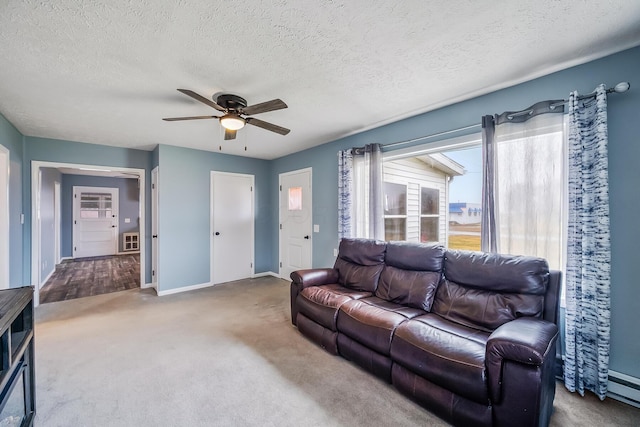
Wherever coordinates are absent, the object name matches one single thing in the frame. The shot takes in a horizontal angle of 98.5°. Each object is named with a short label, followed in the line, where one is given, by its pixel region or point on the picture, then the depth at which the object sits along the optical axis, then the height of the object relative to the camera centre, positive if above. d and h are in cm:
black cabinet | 134 -79
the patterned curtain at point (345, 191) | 380 +28
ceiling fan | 224 +86
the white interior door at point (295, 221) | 479 -19
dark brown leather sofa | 150 -85
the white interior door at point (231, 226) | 501 -29
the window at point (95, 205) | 761 +18
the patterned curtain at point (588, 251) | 187 -29
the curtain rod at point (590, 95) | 182 +81
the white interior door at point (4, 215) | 314 -4
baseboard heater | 185 -122
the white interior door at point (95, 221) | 752 -28
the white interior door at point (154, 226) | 452 -26
